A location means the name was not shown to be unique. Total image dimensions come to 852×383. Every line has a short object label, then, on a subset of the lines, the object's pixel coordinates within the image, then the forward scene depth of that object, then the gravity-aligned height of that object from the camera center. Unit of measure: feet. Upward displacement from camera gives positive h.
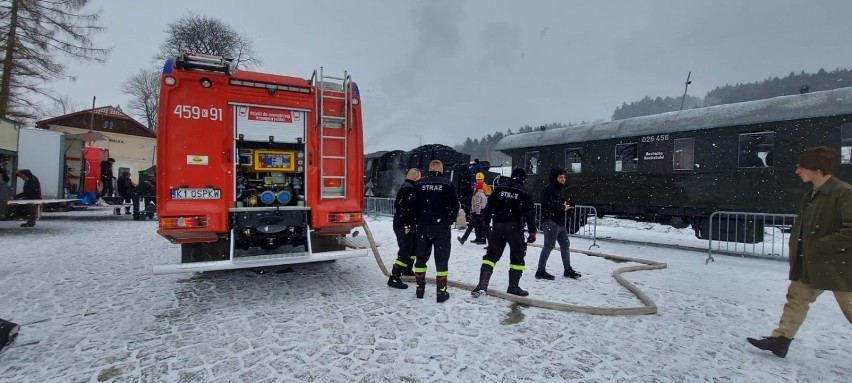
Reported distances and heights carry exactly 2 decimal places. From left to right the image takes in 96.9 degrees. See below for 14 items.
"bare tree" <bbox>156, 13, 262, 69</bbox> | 73.15 +29.10
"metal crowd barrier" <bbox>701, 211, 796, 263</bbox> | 25.71 -2.49
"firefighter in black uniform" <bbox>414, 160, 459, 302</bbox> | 15.23 -1.29
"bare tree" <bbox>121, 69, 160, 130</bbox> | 129.59 +30.95
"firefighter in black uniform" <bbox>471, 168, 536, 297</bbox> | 15.37 -1.39
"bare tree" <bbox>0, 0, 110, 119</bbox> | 48.96 +19.11
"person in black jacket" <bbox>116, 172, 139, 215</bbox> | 50.24 -0.50
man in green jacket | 9.31 -1.28
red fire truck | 14.39 +0.90
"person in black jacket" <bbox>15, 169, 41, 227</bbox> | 33.65 -0.21
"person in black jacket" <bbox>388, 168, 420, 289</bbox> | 16.70 -2.09
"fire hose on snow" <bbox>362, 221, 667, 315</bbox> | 13.80 -4.31
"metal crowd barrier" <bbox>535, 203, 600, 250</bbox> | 34.68 -2.58
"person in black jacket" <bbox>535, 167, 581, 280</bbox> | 18.44 -1.26
